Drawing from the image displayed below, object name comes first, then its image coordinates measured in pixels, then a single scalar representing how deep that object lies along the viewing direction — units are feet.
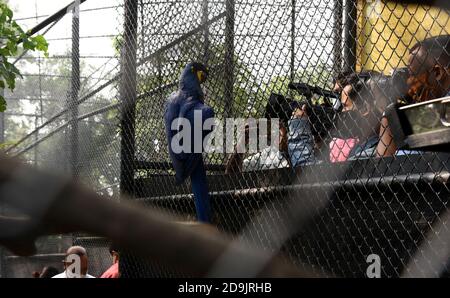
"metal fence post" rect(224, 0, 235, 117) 21.68
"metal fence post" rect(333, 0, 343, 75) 18.03
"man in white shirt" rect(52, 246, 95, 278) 29.60
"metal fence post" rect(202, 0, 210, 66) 23.16
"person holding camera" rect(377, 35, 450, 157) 15.62
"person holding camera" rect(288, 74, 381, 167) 17.32
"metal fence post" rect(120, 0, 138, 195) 28.04
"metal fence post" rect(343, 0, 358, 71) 18.25
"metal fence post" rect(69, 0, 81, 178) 34.53
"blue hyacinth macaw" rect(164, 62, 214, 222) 22.04
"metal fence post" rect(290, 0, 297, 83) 19.01
